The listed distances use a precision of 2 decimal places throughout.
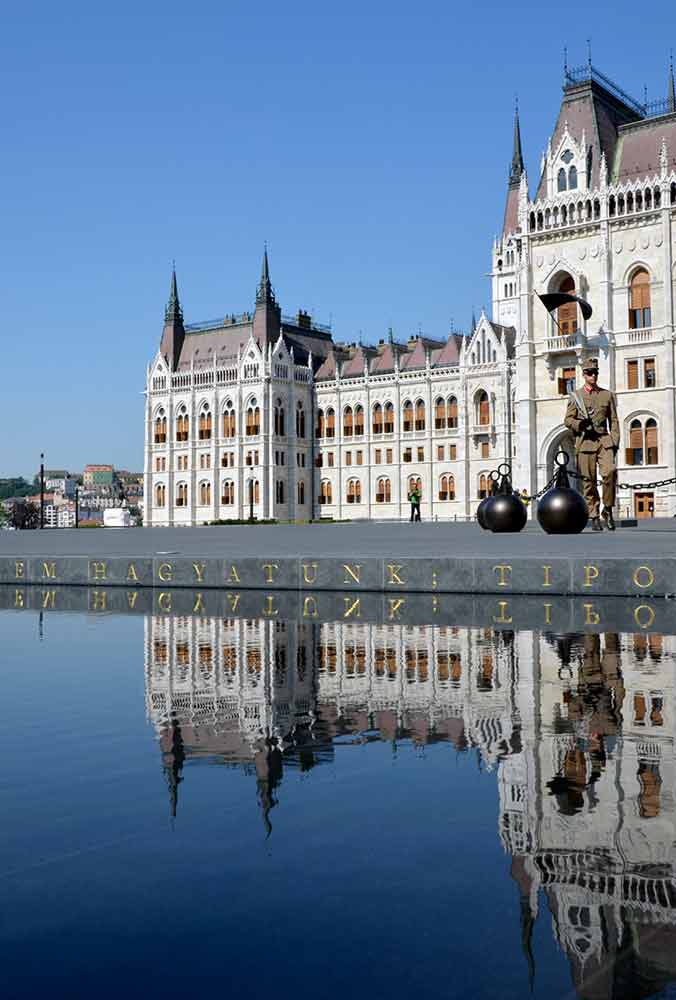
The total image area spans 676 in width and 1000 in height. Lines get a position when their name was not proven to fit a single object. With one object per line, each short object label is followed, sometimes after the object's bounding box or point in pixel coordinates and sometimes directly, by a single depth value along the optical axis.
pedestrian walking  53.25
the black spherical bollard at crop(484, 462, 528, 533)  23.25
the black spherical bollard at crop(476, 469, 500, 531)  24.81
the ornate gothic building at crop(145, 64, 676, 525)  45.75
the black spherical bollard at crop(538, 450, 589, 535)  18.88
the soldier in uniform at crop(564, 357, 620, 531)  19.98
